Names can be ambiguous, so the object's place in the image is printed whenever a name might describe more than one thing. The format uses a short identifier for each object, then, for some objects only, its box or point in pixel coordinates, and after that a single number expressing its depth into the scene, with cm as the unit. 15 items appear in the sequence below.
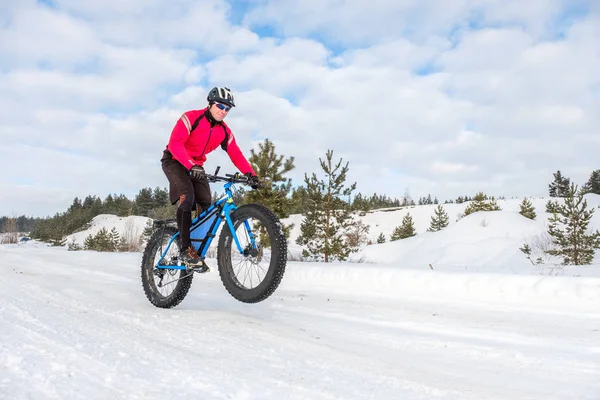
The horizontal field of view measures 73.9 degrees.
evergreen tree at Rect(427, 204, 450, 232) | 4456
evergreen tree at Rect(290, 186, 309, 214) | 2016
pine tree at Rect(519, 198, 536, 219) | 3861
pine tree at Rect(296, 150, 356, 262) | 2305
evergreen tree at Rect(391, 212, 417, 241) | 4141
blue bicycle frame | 450
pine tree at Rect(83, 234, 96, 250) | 2862
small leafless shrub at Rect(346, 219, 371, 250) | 3309
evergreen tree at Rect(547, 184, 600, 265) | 2361
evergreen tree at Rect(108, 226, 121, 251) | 2289
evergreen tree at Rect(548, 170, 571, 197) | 8419
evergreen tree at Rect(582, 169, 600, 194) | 7815
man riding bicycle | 465
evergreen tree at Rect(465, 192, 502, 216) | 4109
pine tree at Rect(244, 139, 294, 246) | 1994
